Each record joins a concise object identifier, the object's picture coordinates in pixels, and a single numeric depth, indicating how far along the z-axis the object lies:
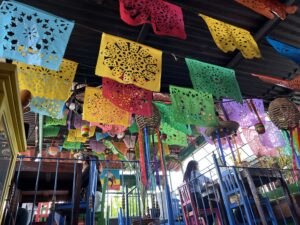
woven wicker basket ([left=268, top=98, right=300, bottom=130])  3.36
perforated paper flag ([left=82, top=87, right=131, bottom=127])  2.97
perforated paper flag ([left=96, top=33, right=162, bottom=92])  2.33
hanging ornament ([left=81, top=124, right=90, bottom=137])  4.40
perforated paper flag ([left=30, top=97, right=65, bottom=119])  2.42
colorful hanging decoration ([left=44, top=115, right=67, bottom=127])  4.28
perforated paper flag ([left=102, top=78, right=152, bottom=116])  2.70
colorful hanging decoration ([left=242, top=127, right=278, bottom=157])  4.87
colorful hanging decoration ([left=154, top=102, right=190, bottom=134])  3.84
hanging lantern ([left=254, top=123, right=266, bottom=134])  3.84
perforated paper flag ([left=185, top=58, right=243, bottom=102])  2.77
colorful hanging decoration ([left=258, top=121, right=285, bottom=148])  4.29
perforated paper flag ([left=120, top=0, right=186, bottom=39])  2.30
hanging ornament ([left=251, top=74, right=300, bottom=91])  3.44
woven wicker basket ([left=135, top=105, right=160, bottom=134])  3.11
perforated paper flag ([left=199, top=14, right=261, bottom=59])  2.68
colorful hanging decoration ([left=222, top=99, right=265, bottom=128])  4.07
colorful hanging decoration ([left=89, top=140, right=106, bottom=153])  6.12
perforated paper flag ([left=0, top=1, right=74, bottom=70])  1.93
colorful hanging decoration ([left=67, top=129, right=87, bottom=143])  4.95
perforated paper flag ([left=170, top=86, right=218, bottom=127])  2.90
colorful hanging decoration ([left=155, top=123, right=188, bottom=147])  4.34
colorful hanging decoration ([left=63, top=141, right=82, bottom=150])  5.43
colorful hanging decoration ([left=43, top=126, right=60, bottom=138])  5.13
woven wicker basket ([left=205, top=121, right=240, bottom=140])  3.59
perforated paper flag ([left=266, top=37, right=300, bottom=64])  3.09
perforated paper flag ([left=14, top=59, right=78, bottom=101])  2.28
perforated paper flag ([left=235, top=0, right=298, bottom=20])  2.67
